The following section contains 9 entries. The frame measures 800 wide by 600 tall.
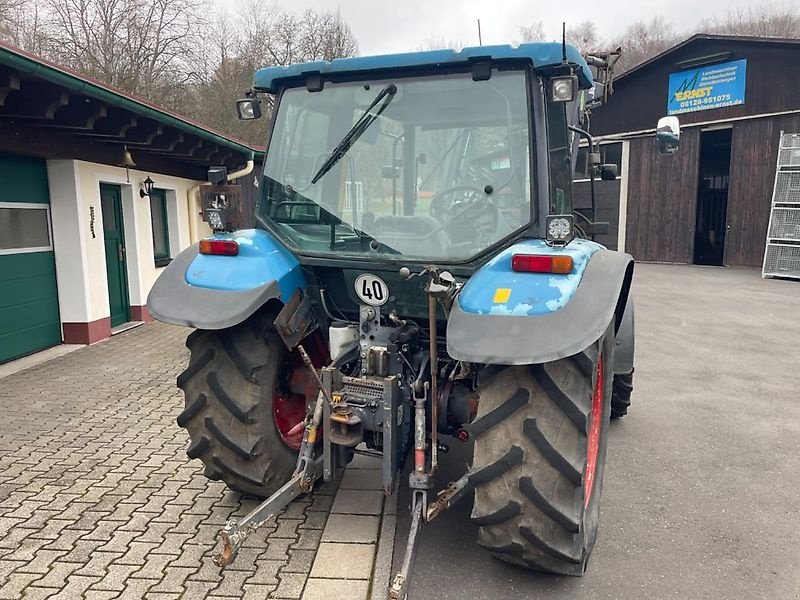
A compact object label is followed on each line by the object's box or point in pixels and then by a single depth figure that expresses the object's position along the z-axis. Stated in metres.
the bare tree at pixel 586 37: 24.49
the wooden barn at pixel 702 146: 15.32
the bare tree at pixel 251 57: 21.14
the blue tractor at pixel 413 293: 2.44
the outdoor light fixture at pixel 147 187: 9.01
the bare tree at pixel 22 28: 16.89
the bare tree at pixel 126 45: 19.58
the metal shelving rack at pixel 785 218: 14.20
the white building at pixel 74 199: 5.91
